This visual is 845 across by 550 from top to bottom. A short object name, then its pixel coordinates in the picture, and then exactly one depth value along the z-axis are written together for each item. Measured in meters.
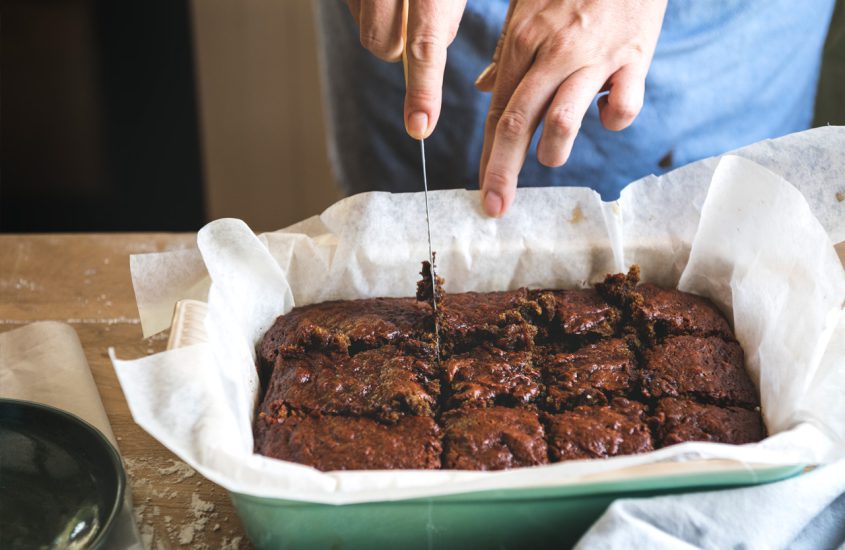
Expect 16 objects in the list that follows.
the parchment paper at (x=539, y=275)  0.57
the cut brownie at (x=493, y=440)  0.62
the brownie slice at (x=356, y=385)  0.65
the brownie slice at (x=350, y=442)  0.61
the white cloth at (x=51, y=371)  0.69
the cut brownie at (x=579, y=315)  0.71
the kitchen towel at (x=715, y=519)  0.56
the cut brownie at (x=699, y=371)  0.66
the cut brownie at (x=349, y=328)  0.70
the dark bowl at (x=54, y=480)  0.59
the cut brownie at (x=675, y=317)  0.71
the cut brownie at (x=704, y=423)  0.63
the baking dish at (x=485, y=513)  0.56
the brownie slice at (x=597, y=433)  0.62
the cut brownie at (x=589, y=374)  0.66
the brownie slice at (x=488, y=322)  0.70
